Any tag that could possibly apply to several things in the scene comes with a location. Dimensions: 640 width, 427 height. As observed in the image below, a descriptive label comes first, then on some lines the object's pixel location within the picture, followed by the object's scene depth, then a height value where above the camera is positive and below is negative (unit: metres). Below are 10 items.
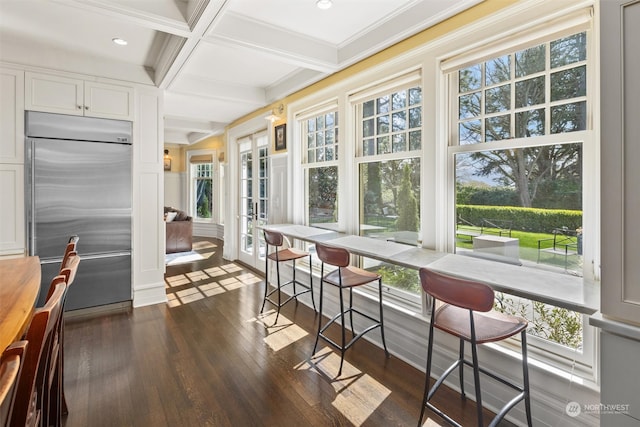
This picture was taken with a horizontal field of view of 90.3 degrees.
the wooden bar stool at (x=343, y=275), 2.40 -0.54
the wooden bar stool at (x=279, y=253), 3.26 -0.46
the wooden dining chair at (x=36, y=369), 0.93 -0.50
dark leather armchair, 6.70 -0.49
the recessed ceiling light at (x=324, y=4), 2.43 +1.61
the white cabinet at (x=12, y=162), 3.05 +0.49
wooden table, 1.15 -0.38
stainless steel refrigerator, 3.17 +0.14
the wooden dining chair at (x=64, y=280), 1.34 -0.30
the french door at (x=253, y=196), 5.20 +0.27
